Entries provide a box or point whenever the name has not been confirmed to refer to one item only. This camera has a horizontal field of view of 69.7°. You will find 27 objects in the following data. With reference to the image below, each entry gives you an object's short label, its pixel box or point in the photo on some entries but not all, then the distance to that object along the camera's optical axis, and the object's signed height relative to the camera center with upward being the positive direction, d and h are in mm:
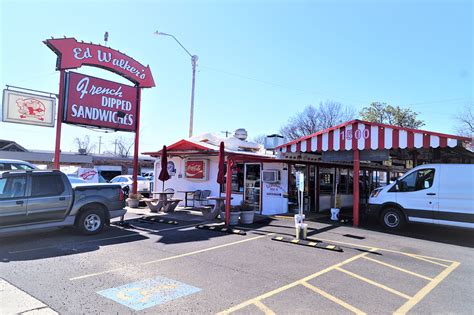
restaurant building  11078 +798
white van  9648 -465
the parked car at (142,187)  21500 -701
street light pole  22406 +5772
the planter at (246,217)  11711 -1323
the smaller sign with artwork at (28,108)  13602 +2660
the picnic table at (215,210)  12555 -1191
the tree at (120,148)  75812 +6181
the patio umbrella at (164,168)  15148 +380
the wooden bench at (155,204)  14609 -1188
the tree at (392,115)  38500 +7678
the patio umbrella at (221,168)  12070 +354
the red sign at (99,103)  13786 +3112
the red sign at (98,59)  13375 +4983
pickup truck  8180 -748
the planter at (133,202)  16297 -1282
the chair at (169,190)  17011 -681
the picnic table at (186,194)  16914 -848
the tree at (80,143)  78688 +7324
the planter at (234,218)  11477 -1341
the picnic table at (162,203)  14641 -1147
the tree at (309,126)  45781 +7547
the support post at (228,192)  11352 -466
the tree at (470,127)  36719 +6268
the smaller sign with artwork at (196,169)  16891 +420
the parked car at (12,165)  12470 +315
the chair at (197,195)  16516 -853
